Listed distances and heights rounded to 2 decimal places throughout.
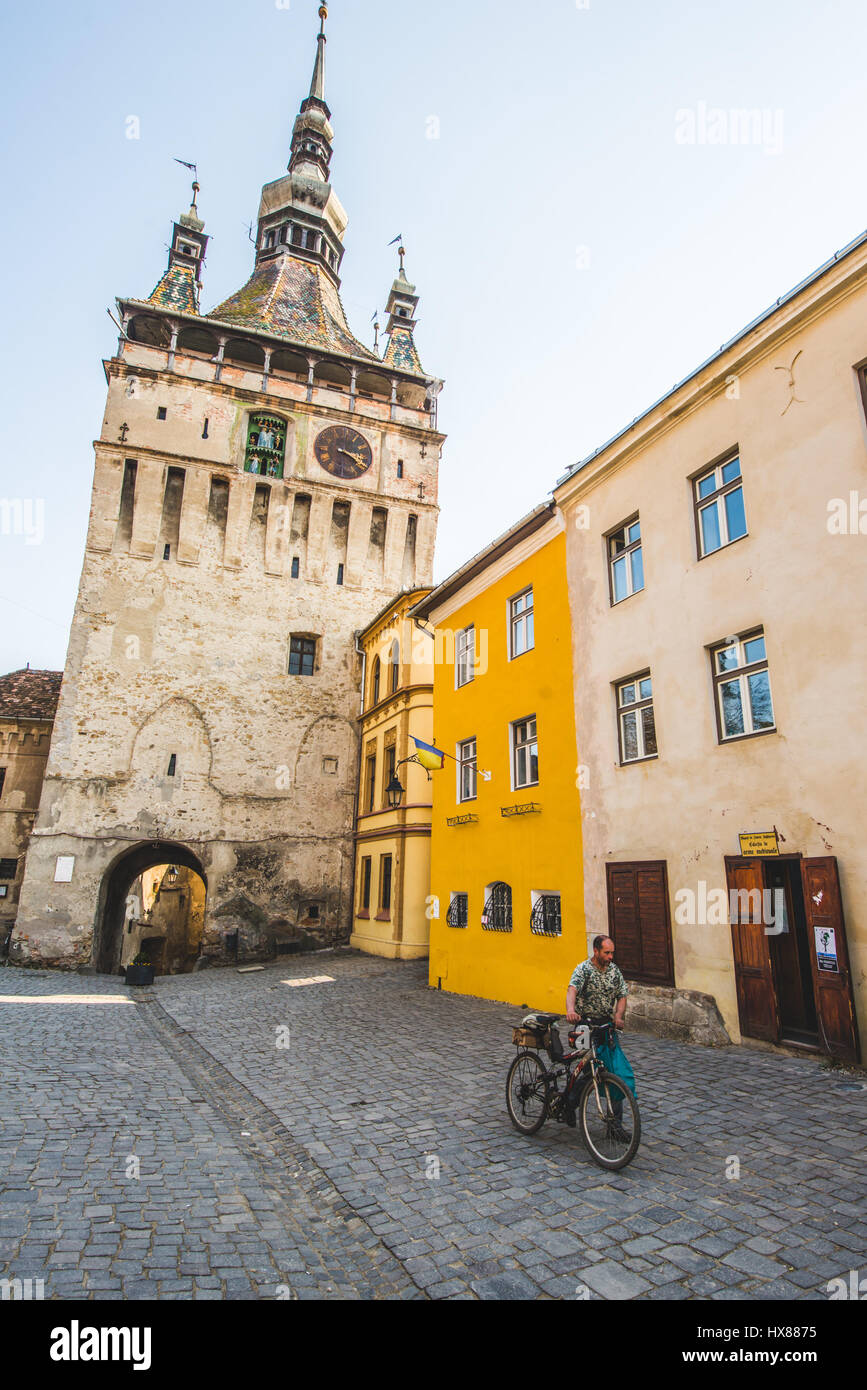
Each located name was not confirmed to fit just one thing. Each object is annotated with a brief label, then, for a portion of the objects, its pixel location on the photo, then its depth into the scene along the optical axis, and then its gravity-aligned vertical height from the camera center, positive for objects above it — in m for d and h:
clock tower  23.48 +9.63
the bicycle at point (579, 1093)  5.39 -1.63
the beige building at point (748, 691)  8.05 +2.56
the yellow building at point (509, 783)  12.53 +2.00
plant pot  18.80 -2.37
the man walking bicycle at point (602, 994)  5.75 -0.84
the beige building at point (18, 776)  25.05 +3.60
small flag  16.09 +2.78
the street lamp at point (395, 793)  18.89 +2.44
